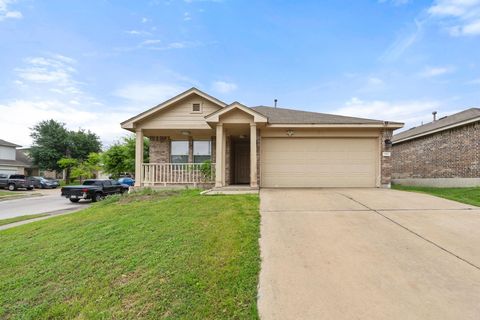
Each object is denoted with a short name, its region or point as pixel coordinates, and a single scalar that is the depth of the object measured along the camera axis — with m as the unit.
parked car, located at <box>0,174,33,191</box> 25.19
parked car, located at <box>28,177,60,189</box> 28.58
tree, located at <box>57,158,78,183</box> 31.81
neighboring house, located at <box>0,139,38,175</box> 32.38
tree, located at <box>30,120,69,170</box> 34.25
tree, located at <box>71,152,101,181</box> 30.97
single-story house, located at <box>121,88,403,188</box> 10.18
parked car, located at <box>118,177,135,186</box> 25.39
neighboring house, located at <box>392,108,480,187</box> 12.20
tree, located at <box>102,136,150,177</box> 22.59
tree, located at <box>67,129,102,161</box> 36.75
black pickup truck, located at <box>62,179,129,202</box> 14.76
